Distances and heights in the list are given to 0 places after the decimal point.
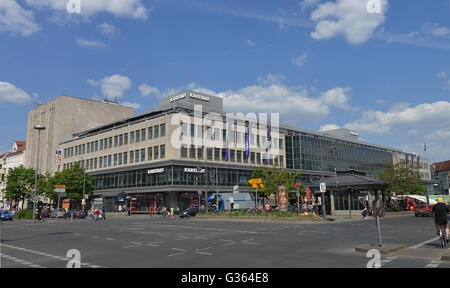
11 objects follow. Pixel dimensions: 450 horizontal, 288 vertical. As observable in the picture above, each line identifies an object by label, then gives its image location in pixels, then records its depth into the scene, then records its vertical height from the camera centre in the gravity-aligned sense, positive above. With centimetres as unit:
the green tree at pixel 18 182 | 8319 +463
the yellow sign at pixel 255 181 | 4319 +217
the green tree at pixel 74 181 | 7131 +408
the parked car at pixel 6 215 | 5671 -193
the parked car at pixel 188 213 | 5100 -176
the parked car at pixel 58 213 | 6016 -185
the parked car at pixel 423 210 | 4372 -152
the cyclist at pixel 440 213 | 1456 -64
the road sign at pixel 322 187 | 3669 +116
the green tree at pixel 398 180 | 5353 +255
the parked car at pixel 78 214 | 6214 -209
